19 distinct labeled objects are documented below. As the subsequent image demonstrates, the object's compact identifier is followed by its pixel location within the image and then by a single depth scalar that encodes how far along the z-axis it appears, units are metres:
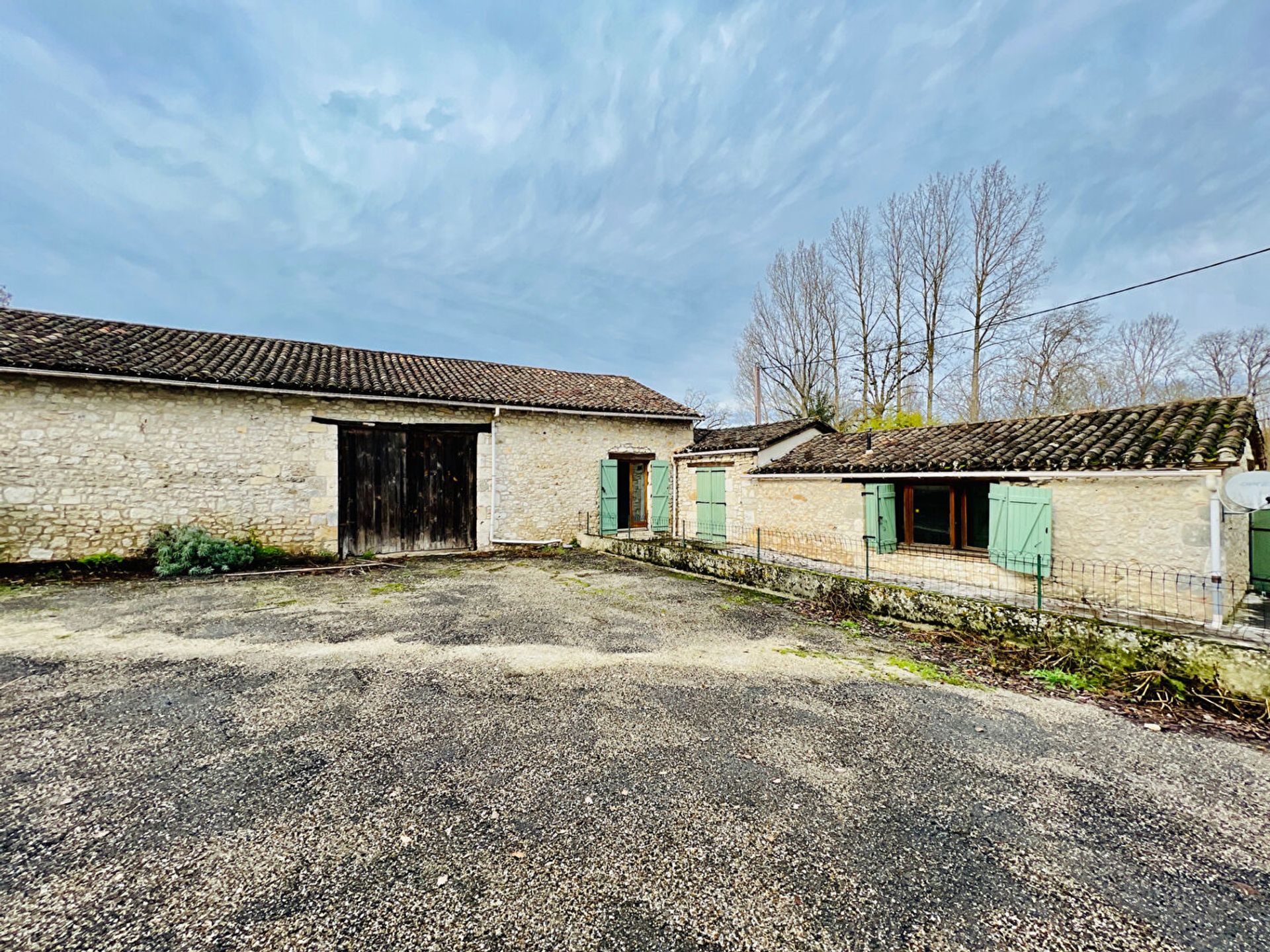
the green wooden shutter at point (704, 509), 12.60
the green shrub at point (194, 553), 8.59
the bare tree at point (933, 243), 17.64
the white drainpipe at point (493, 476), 11.74
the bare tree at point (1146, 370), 19.87
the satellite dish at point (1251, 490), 4.77
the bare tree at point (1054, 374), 17.75
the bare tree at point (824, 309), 19.81
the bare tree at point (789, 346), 20.22
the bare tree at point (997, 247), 16.41
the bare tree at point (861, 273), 19.08
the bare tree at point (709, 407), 27.75
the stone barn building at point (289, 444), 8.42
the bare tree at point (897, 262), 18.52
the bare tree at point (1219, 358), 20.52
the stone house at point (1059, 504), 5.95
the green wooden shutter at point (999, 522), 7.21
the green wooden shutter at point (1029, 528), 6.84
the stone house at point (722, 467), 11.67
